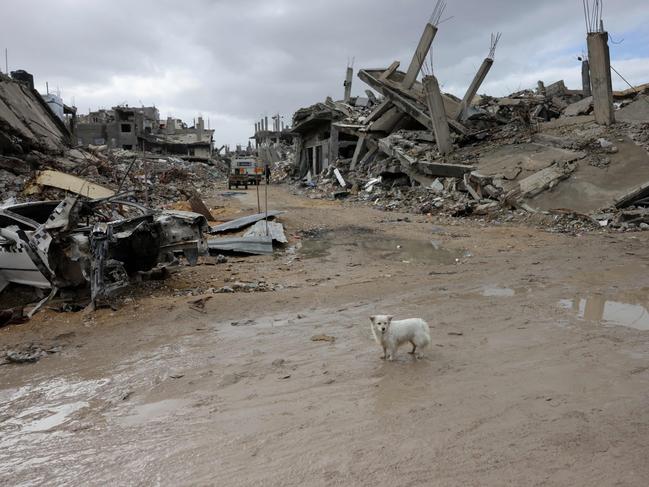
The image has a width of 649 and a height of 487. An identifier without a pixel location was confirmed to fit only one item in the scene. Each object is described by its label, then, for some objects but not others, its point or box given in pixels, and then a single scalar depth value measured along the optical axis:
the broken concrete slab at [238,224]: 13.30
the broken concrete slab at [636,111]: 17.78
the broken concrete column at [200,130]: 66.88
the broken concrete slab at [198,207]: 14.92
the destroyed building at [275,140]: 54.12
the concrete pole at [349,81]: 38.58
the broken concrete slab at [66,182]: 10.98
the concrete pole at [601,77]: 16.22
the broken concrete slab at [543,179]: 14.38
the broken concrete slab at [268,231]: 12.13
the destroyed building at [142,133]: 57.25
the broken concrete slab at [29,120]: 19.94
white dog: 4.68
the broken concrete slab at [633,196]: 12.60
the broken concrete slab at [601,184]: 13.14
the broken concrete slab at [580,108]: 21.51
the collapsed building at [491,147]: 14.16
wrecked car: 6.66
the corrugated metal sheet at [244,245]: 11.07
